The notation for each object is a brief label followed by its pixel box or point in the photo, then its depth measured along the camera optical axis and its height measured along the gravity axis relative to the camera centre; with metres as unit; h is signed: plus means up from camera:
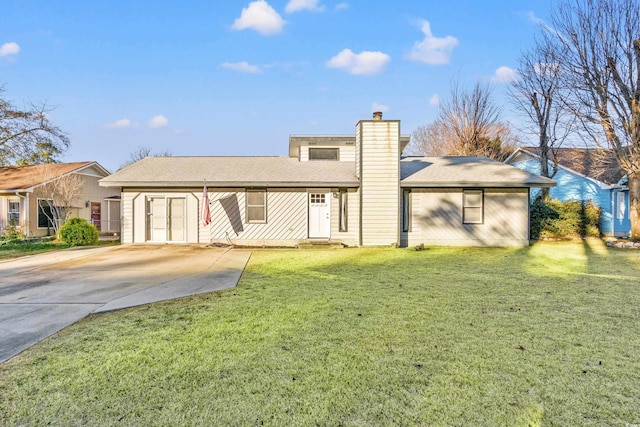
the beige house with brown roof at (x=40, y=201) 17.27 +0.72
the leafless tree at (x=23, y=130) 21.73 +5.03
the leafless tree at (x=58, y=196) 16.44 +0.73
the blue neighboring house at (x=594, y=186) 16.95 +1.24
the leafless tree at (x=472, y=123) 24.33 +6.15
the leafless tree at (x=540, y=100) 16.89 +5.60
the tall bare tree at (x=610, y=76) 12.79 +4.96
